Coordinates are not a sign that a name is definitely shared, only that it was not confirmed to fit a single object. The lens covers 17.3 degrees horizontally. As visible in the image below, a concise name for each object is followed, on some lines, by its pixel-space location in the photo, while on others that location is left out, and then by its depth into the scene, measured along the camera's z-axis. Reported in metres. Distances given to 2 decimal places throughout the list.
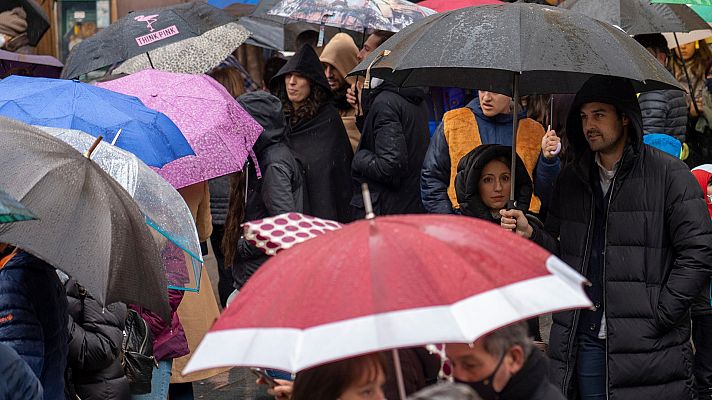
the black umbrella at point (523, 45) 9.38
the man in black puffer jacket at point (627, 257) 10.18
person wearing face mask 6.07
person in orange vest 12.84
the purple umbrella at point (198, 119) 12.34
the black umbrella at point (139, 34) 15.28
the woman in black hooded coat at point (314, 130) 14.36
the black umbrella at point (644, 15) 13.75
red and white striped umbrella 5.09
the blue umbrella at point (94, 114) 10.41
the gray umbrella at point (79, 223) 7.16
